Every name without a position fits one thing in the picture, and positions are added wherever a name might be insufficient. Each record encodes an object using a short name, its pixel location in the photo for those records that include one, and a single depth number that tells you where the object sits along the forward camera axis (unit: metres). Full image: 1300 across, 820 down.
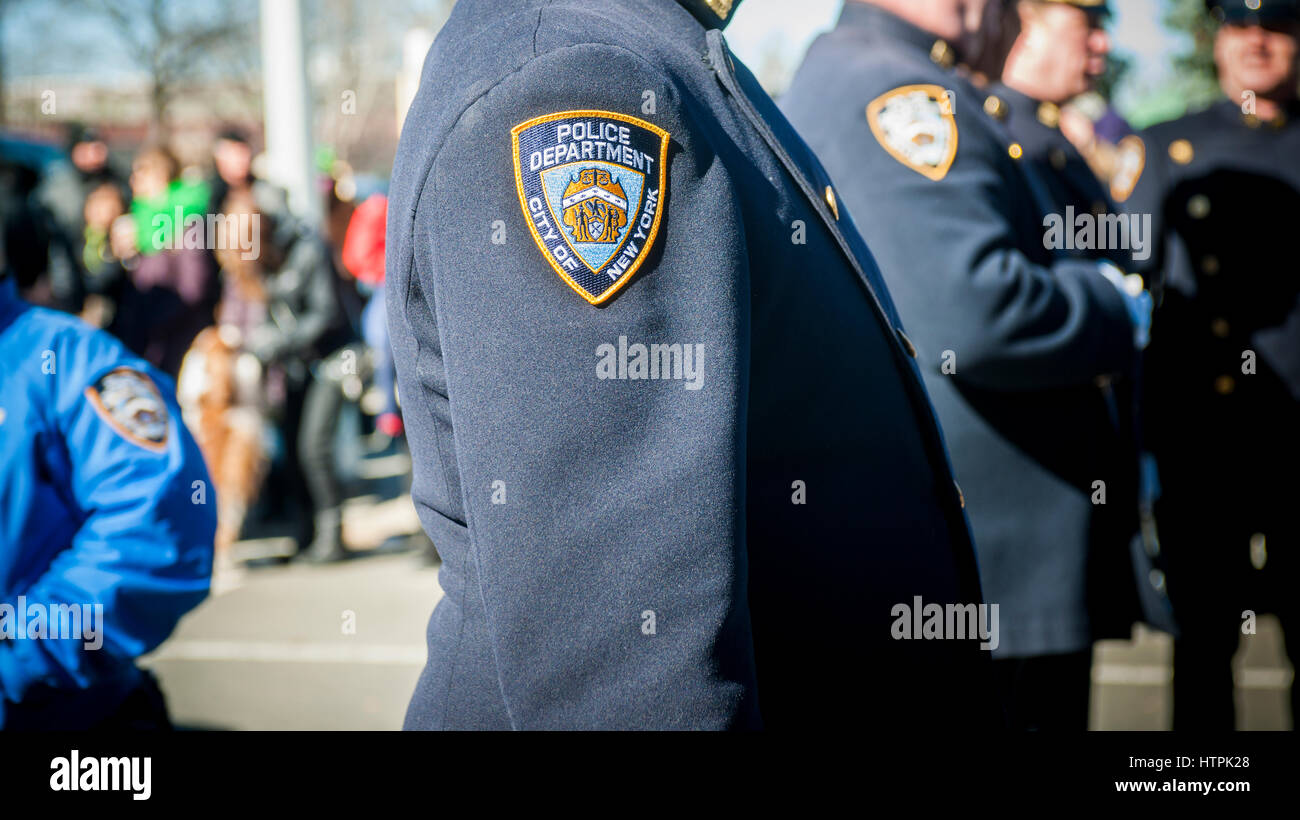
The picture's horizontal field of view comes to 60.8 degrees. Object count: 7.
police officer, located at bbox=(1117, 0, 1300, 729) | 3.02
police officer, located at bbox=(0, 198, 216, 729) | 1.72
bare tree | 10.99
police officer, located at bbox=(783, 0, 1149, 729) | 2.06
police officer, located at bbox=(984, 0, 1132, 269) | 2.56
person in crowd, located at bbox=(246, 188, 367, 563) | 5.64
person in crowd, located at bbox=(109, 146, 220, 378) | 5.90
